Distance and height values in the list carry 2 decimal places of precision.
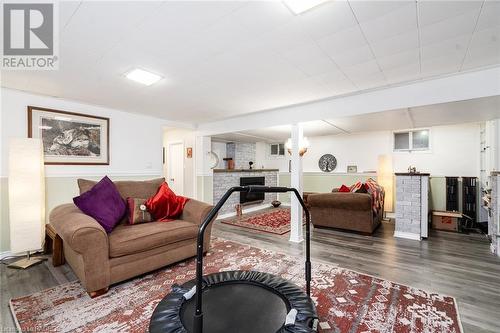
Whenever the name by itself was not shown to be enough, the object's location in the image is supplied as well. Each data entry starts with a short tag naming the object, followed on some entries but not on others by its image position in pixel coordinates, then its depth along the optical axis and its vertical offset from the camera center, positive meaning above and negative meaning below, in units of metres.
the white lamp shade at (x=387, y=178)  5.55 -0.33
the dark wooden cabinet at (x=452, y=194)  4.81 -0.64
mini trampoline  1.26 -0.97
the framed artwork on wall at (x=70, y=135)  3.45 +0.50
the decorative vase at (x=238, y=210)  5.39 -1.09
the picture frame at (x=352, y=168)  6.39 -0.11
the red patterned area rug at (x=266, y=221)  4.53 -1.29
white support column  3.81 -0.30
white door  6.17 -0.05
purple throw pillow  2.52 -0.45
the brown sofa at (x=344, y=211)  4.01 -0.89
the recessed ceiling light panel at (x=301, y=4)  1.54 +1.12
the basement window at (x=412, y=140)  5.50 +0.62
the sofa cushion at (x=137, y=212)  2.86 -0.61
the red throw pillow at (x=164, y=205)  3.04 -0.55
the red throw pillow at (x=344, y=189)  4.50 -0.49
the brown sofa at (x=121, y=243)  2.06 -0.81
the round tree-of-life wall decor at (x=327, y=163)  6.80 +0.06
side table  2.76 -1.06
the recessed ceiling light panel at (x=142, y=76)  2.66 +1.10
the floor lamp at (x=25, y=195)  2.87 -0.39
